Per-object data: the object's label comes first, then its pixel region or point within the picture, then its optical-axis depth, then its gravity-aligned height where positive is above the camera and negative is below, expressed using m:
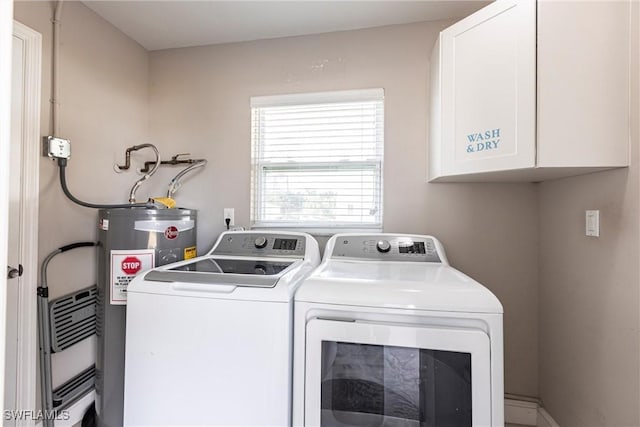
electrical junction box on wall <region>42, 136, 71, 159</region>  1.47 +0.31
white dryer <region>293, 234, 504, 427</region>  0.97 -0.48
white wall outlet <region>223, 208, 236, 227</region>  2.08 -0.03
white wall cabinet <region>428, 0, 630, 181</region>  1.09 +0.50
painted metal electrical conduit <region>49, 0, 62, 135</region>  1.52 +0.73
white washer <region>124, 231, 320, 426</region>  1.08 -0.52
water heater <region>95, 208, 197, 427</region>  1.54 -0.31
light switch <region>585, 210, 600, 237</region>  1.24 -0.03
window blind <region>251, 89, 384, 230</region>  1.94 +0.35
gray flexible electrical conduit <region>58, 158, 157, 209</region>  1.53 +0.06
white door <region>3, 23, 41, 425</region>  1.38 -0.08
